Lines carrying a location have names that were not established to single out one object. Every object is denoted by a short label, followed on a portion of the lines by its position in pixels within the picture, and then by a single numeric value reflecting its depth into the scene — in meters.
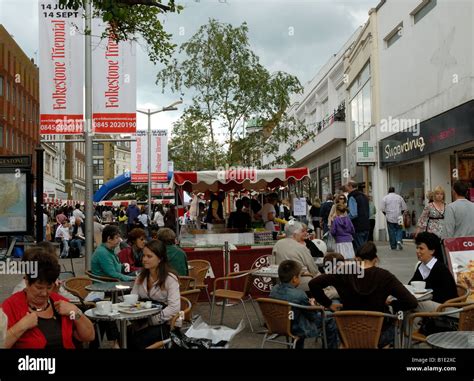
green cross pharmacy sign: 21.34
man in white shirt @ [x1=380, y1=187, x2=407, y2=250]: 15.30
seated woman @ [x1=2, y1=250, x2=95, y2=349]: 3.95
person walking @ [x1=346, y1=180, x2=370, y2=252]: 11.98
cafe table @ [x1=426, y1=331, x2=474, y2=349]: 4.20
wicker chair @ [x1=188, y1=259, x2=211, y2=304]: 8.64
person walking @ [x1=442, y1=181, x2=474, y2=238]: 7.38
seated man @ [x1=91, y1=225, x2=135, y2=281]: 7.65
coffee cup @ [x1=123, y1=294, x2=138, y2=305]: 5.27
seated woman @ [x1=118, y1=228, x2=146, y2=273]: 8.56
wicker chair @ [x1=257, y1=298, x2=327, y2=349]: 5.31
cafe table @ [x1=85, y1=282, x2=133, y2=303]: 6.57
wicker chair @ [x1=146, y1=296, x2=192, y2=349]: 4.48
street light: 23.07
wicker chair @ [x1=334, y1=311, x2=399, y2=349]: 4.77
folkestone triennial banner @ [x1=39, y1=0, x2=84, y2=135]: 10.12
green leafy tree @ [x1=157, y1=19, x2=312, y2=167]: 17.42
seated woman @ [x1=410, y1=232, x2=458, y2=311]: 5.65
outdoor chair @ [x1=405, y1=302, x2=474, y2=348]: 4.78
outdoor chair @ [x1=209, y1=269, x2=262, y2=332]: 7.47
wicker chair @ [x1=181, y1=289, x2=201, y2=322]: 6.17
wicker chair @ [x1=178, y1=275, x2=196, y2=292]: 7.37
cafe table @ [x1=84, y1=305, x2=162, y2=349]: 4.91
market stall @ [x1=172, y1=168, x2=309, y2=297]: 9.89
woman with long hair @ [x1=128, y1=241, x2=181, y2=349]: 5.21
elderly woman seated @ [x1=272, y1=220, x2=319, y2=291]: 7.48
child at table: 5.51
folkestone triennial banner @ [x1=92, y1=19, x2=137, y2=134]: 10.59
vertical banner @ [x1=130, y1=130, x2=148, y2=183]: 25.31
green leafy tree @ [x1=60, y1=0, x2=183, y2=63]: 5.98
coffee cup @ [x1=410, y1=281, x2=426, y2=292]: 5.64
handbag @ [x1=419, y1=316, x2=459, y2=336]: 5.23
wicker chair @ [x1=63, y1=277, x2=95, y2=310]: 7.18
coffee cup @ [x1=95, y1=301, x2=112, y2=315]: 5.03
